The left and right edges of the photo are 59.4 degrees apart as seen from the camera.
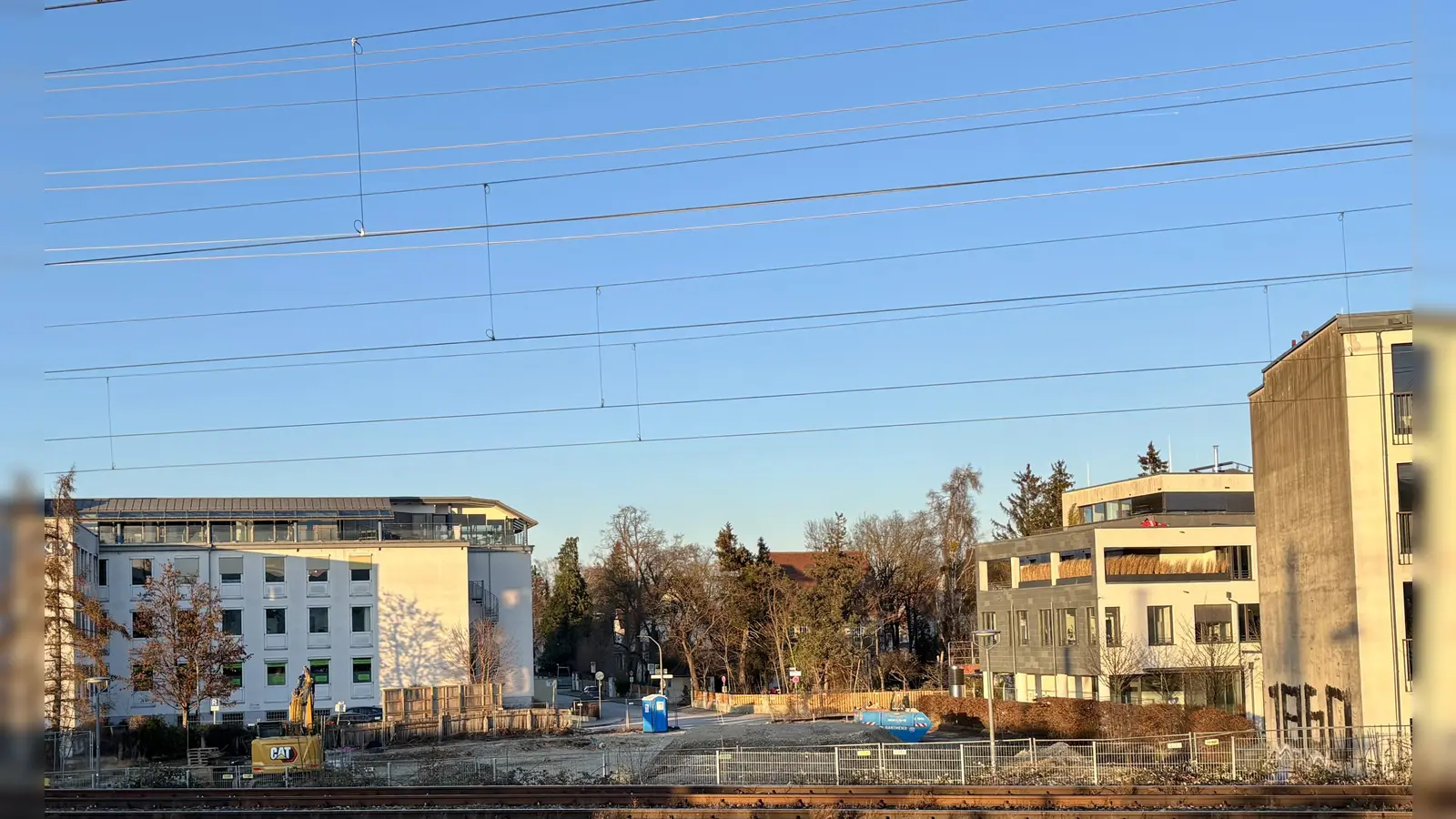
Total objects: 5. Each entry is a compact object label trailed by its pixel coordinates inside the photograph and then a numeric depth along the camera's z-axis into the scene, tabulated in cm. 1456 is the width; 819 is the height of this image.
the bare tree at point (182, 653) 5050
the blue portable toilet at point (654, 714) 5047
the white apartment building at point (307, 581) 5953
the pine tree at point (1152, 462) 9500
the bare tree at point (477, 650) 6143
